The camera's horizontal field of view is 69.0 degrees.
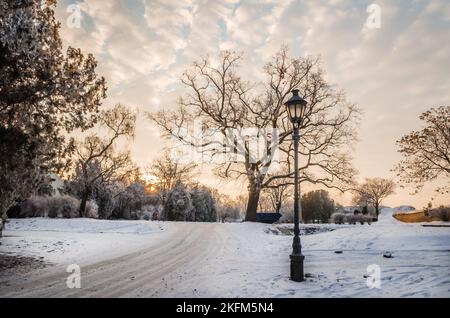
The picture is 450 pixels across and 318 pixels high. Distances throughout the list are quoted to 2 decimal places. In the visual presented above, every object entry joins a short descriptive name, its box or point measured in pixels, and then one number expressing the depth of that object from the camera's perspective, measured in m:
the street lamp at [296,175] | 8.22
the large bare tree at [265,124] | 26.17
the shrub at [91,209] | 38.74
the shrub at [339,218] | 42.36
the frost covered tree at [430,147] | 22.78
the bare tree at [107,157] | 34.44
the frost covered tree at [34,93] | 9.06
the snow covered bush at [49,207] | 34.28
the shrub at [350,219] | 39.47
